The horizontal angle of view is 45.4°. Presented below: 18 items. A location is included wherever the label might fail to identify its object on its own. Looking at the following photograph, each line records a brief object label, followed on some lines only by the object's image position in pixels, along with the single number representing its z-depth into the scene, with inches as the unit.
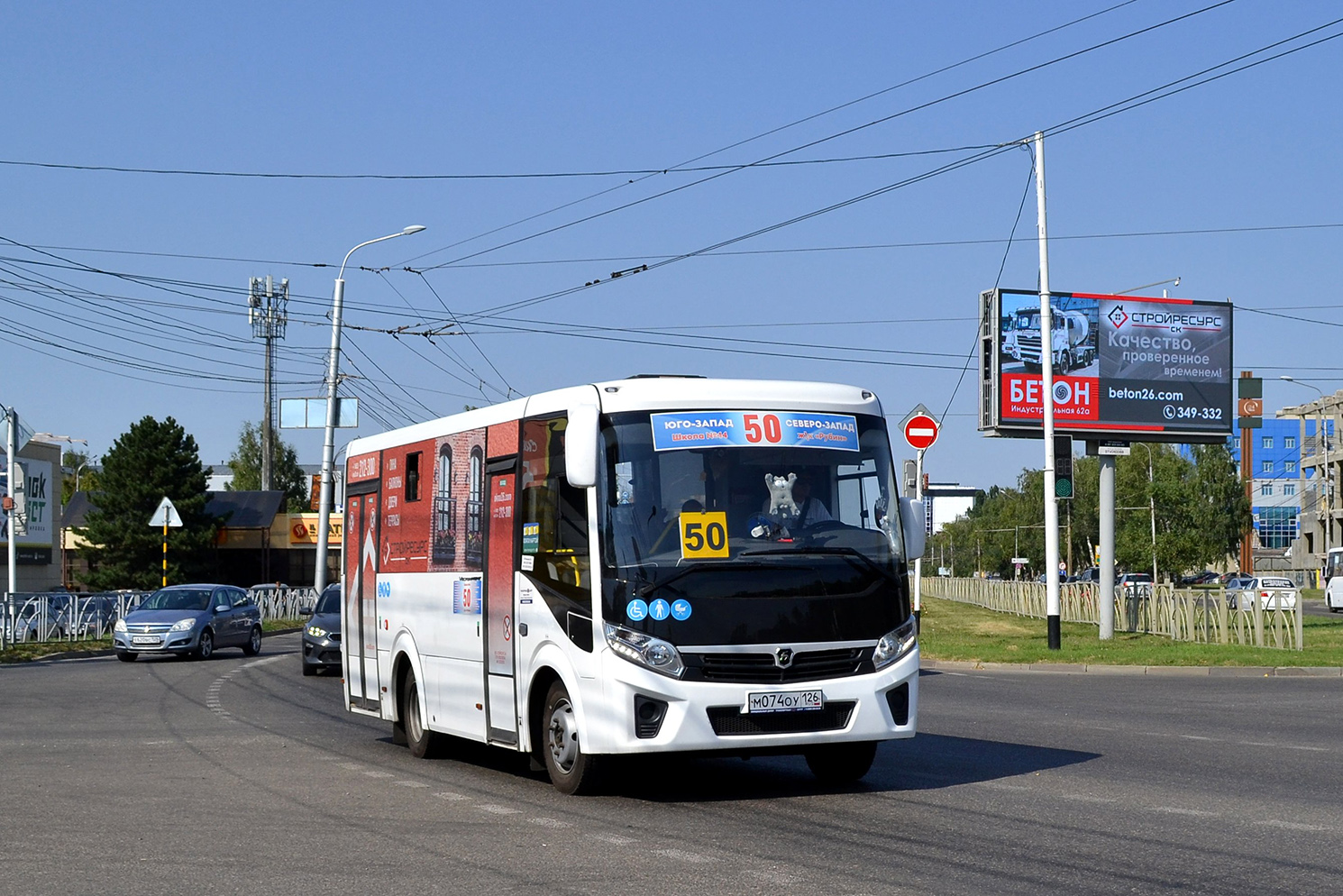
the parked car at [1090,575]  3668.6
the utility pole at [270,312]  3264.5
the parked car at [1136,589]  1537.6
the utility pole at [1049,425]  1147.3
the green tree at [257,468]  4421.8
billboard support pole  1382.9
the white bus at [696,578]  388.5
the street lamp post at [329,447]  1657.2
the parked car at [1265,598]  1240.2
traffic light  1221.7
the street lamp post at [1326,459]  4229.8
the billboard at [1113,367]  1464.1
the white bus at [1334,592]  2901.1
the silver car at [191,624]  1204.5
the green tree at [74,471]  4148.6
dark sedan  1004.6
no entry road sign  1094.4
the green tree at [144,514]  2773.1
